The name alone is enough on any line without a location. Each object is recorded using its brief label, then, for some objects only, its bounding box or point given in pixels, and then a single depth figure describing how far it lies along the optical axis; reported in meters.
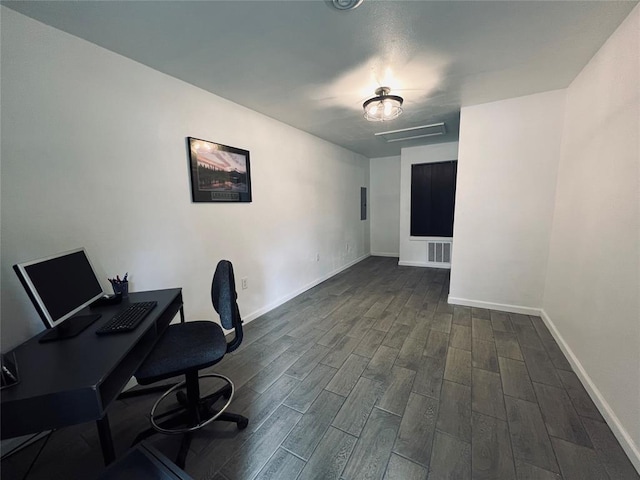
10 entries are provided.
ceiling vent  3.67
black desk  0.88
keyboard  1.28
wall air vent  5.08
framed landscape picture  2.33
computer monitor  1.17
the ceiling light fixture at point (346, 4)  1.36
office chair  1.34
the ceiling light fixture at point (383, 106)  2.29
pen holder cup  1.72
